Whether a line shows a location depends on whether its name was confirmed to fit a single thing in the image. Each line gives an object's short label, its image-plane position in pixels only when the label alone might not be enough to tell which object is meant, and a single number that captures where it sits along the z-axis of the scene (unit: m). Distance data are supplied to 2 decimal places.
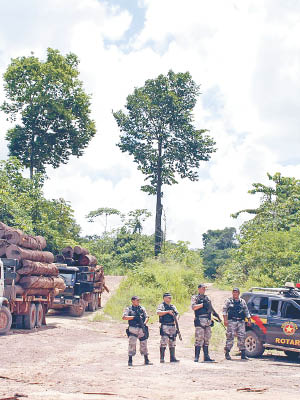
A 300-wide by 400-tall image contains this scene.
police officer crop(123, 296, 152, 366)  12.95
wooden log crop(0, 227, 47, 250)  19.05
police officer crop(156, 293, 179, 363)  13.32
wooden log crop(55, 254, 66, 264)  27.73
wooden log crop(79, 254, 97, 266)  28.05
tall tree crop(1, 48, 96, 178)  44.78
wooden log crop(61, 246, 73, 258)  27.84
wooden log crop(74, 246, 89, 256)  27.91
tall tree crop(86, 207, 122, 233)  72.81
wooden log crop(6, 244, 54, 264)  18.91
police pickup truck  14.74
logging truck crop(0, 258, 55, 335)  17.39
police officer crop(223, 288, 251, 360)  14.71
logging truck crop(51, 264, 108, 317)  25.08
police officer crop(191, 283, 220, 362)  13.85
